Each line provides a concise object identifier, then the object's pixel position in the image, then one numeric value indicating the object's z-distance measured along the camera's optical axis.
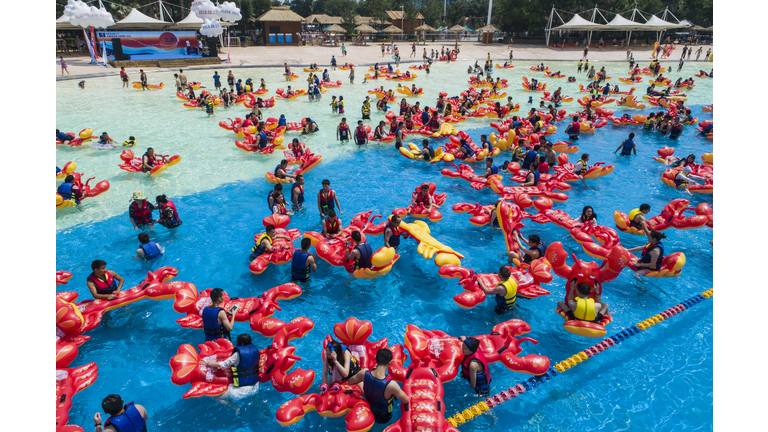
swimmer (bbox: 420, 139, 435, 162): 15.54
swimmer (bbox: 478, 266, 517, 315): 7.04
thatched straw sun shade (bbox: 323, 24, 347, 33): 53.88
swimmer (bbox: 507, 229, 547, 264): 8.27
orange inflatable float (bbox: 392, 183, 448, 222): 10.77
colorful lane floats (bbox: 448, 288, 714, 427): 5.66
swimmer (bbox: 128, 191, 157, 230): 9.94
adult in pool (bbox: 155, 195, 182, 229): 10.13
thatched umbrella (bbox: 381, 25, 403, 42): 60.91
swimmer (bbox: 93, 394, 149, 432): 4.46
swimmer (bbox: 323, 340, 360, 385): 5.44
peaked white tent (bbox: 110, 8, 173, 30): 36.44
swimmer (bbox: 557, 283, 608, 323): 6.43
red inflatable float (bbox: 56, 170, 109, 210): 11.28
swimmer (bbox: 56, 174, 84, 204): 11.34
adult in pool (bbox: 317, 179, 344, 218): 10.54
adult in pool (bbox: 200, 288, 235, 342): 6.27
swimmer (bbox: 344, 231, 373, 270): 7.95
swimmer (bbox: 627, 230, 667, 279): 8.00
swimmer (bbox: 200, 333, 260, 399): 5.50
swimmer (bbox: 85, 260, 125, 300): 7.01
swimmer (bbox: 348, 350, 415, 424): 4.95
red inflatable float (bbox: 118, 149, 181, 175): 13.88
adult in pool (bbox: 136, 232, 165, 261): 9.07
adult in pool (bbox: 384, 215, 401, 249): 9.10
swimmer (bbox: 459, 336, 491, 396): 5.52
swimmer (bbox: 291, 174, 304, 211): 11.29
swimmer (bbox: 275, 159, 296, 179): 12.75
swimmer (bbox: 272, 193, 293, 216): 10.20
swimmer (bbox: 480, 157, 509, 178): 13.17
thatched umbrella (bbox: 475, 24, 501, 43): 55.81
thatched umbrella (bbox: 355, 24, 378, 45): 60.22
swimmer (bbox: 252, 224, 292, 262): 8.69
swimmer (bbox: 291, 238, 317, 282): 7.96
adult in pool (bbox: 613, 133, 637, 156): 15.91
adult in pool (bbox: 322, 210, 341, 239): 9.24
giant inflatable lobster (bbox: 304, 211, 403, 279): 8.05
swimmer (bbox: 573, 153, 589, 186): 13.46
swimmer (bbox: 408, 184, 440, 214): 10.81
